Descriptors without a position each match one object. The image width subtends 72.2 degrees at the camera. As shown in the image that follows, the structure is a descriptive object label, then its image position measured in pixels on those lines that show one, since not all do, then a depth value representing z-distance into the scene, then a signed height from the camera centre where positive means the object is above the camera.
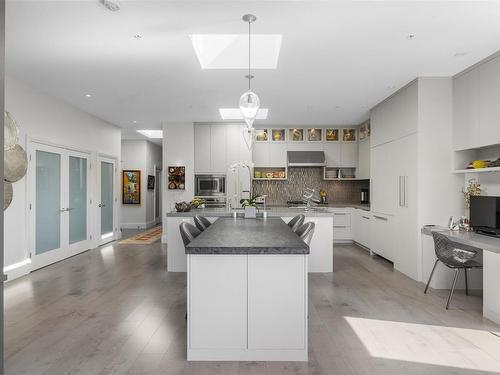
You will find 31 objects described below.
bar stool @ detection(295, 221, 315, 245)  3.40 -0.44
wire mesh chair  3.65 -0.71
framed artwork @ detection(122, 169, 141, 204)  10.52 +0.22
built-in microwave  8.01 +0.05
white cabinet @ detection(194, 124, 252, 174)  8.02 +0.94
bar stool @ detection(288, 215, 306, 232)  4.05 -0.42
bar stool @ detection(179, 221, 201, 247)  3.12 -0.42
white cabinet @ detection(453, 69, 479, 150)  4.24 +1.00
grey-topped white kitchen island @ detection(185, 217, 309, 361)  2.45 -0.83
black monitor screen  3.84 -0.28
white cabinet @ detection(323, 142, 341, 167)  8.21 +0.84
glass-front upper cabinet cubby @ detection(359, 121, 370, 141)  7.42 +1.29
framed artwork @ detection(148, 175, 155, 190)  10.82 +0.19
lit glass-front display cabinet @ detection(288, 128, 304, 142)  8.23 +1.28
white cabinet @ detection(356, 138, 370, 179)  7.43 +0.65
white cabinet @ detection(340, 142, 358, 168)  8.19 +0.82
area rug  7.93 -1.24
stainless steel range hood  7.98 +0.69
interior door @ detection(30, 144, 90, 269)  5.48 -0.29
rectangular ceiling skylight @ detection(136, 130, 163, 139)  9.57 +1.57
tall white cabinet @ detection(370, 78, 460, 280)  4.69 +0.31
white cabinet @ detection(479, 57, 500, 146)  3.91 +1.00
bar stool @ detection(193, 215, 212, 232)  4.07 -0.42
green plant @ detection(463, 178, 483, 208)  4.39 -0.02
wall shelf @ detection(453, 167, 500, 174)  3.87 +0.22
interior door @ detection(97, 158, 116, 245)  7.56 -0.30
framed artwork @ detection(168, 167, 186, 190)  7.90 +0.23
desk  3.23 -0.84
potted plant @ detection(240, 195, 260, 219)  4.59 -0.30
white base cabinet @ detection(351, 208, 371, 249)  6.79 -0.80
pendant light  3.40 +0.83
